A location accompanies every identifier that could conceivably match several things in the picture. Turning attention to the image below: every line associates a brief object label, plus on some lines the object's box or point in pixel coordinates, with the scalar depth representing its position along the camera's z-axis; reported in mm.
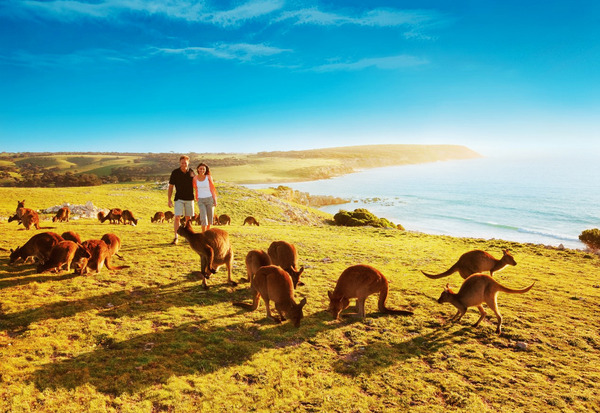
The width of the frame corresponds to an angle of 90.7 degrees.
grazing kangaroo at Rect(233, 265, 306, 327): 6840
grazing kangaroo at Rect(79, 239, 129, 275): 9056
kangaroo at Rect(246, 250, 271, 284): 8289
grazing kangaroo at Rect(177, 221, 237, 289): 8328
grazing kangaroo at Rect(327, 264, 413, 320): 7320
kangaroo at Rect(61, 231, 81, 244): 9604
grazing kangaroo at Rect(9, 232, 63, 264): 8969
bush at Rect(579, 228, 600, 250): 29688
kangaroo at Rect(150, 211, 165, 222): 26381
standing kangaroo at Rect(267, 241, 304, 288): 8998
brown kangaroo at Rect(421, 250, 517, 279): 9844
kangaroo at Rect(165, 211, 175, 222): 27075
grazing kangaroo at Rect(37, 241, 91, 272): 8320
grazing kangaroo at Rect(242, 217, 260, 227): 30086
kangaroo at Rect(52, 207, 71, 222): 20734
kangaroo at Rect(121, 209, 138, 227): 22156
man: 12141
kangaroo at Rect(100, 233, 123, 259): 9883
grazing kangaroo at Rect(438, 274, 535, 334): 7072
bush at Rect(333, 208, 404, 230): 38378
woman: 11773
